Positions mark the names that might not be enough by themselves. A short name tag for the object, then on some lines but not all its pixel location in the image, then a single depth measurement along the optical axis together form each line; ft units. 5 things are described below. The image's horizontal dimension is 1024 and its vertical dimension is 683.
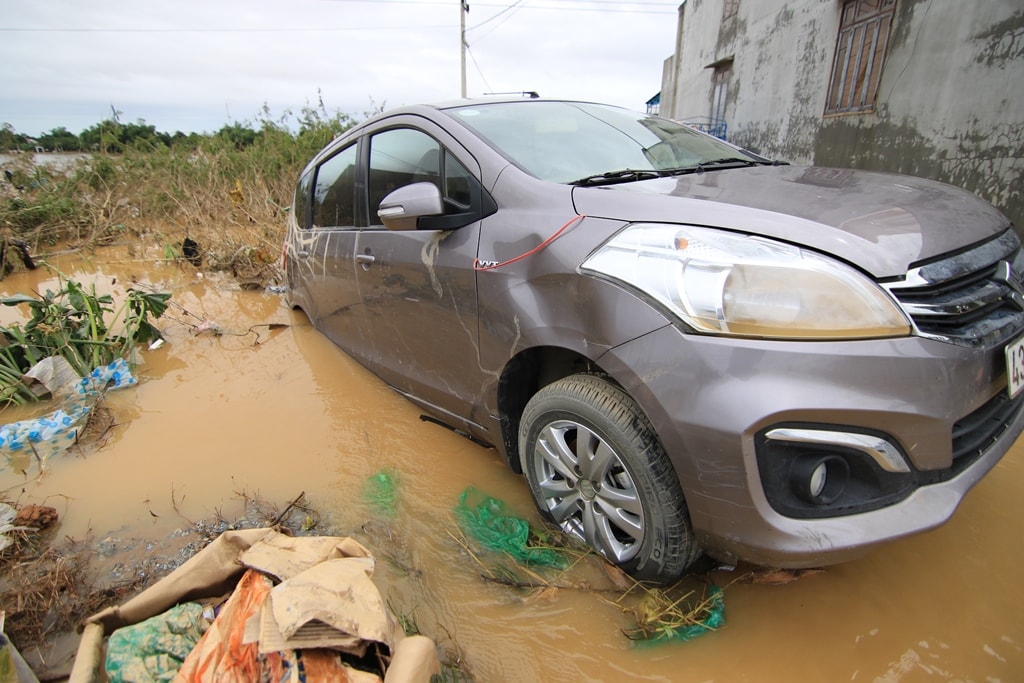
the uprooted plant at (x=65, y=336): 11.69
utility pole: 75.66
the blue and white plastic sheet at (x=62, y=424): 9.87
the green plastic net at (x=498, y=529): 6.45
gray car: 4.21
